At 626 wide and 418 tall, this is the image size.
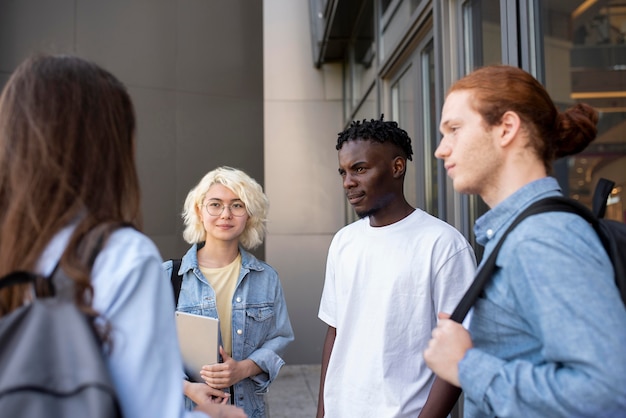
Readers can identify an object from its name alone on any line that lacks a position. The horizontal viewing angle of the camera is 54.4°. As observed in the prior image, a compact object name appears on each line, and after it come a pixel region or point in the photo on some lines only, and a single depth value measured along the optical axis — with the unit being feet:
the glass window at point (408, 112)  16.24
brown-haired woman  3.72
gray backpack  3.23
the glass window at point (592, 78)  6.80
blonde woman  9.68
